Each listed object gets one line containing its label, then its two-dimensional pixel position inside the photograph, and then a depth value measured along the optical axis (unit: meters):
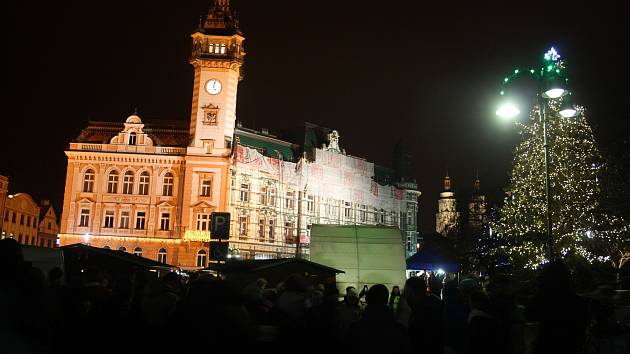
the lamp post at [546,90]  14.40
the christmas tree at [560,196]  28.97
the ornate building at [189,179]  51.31
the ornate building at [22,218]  76.19
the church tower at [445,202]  131.77
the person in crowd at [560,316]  6.48
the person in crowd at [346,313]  9.11
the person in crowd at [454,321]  7.80
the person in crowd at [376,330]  5.56
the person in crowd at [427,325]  7.16
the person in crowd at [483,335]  6.41
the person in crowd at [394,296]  14.11
